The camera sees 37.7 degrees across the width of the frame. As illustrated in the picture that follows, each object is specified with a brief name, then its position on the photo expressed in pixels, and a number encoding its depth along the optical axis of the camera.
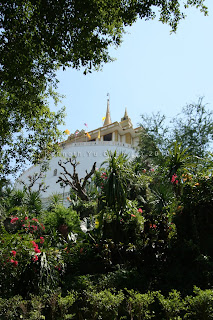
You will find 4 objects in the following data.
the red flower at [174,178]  8.69
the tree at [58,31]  5.61
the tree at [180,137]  15.59
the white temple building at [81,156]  25.16
